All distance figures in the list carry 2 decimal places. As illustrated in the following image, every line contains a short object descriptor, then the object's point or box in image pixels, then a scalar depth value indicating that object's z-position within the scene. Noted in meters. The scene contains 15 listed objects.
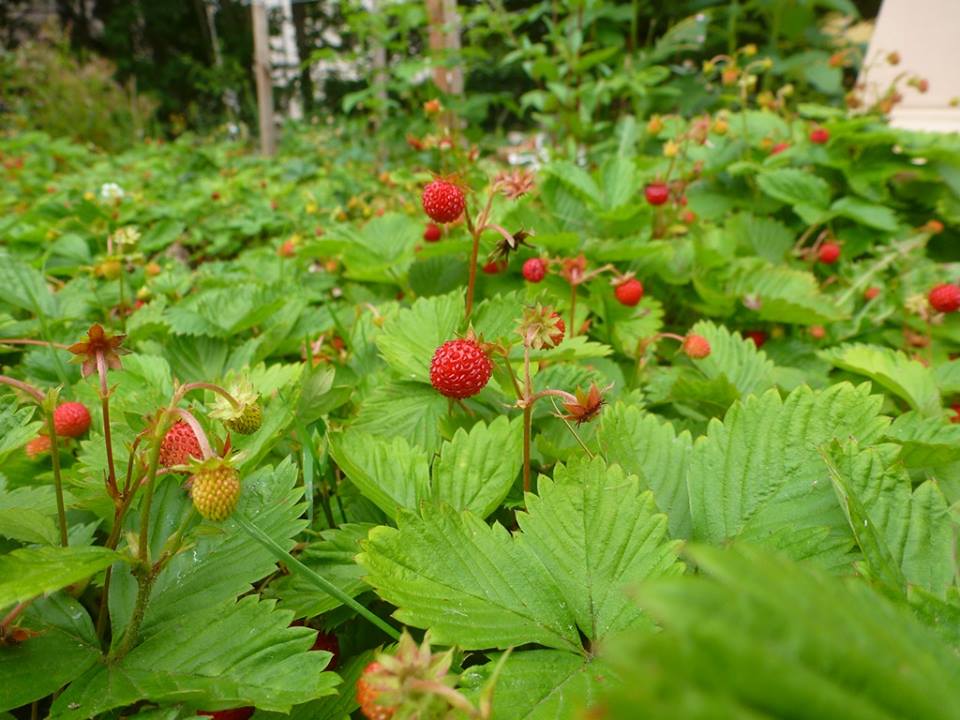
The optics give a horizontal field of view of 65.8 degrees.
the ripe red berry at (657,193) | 0.35
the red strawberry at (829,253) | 0.38
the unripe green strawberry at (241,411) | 0.17
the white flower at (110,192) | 0.57
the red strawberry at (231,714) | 0.16
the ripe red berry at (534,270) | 0.28
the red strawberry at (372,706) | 0.12
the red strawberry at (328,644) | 0.17
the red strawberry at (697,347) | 0.26
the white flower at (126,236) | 0.32
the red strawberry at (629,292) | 0.30
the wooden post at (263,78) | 1.11
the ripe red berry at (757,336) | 0.34
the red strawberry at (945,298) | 0.29
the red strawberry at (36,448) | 0.22
